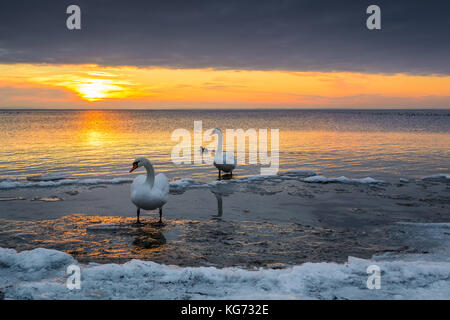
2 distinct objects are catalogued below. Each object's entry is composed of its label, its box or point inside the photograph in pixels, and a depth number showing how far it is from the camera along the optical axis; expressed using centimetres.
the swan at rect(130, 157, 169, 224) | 873
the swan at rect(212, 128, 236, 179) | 1576
